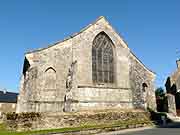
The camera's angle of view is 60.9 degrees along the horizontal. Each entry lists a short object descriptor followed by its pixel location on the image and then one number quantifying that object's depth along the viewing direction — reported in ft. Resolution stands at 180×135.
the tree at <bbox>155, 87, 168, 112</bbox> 70.47
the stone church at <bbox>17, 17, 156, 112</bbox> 48.65
